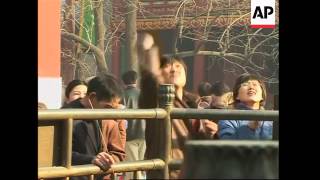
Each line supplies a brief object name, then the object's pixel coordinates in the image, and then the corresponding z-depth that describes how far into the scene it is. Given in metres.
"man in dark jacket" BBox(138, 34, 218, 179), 6.93
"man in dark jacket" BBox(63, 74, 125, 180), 6.51
